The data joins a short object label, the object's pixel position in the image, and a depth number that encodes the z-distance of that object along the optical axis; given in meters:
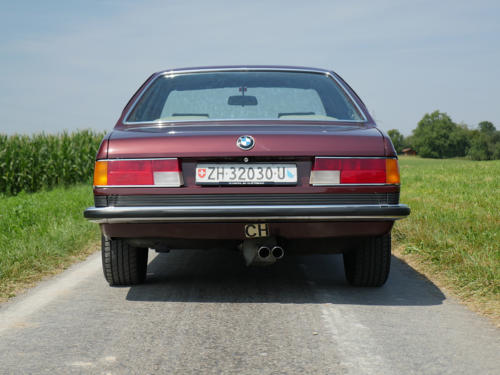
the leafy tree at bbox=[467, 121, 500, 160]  102.06
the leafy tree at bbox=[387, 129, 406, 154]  152.25
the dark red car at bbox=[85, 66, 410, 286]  3.70
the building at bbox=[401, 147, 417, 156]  136.59
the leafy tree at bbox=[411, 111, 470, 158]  122.81
